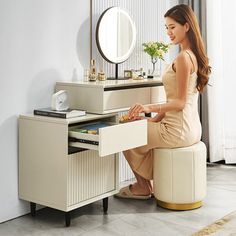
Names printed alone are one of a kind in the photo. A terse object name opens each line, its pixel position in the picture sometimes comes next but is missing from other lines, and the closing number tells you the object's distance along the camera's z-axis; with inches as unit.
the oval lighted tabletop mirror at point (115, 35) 129.8
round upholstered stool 119.3
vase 146.3
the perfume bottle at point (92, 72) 123.8
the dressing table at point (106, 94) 113.1
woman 118.3
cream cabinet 104.3
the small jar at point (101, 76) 126.0
